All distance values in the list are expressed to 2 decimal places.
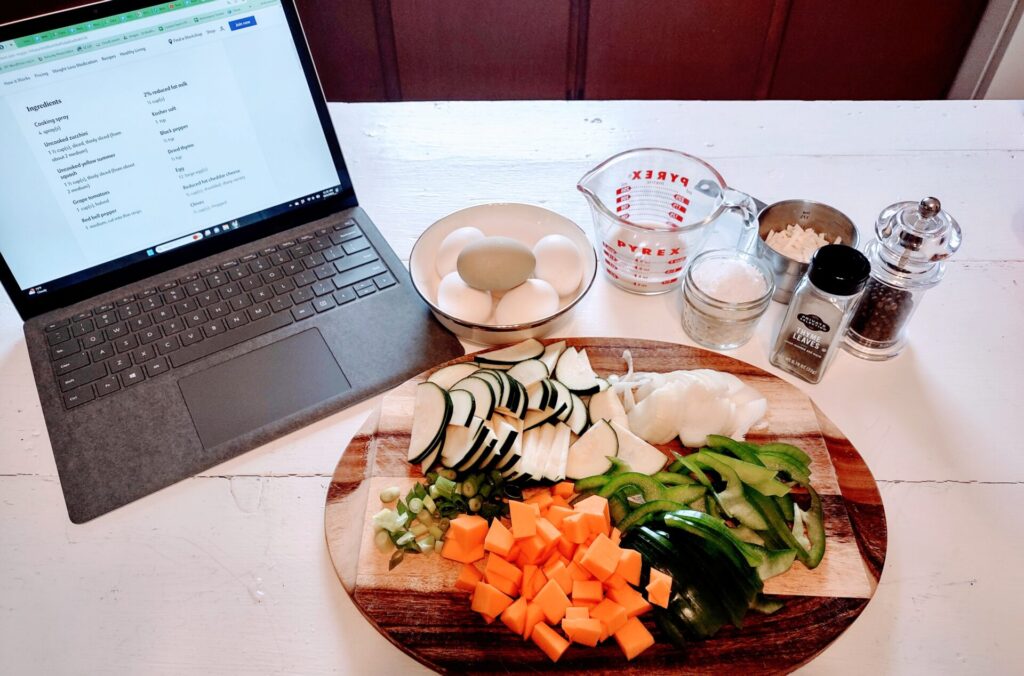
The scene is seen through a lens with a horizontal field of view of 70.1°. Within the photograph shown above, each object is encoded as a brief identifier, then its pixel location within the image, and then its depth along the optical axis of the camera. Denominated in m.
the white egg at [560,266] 1.16
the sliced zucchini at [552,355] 1.11
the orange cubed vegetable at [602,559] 0.86
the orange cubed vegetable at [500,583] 0.88
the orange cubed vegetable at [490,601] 0.86
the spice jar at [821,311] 1.00
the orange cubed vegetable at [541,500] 0.95
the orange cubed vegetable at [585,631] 0.83
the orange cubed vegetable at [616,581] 0.87
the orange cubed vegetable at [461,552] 0.92
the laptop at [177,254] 1.07
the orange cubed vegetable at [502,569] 0.88
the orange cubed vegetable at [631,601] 0.85
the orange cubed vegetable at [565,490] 0.99
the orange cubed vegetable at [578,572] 0.88
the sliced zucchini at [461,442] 0.98
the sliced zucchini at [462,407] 1.00
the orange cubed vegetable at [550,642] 0.83
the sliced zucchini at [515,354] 1.11
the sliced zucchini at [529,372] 1.07
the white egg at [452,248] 1.20
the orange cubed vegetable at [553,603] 0.86
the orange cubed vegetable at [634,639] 0.83
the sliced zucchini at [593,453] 1.01
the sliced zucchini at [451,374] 1.09
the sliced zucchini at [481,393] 1.02
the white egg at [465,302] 1.12
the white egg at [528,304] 1.12
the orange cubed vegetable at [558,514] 0.92
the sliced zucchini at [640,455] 1.01
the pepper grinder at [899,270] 1.04
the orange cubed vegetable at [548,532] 0.89
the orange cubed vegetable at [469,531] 0.91
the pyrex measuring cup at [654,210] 1.18
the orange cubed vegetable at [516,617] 0.85
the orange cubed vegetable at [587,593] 0.86
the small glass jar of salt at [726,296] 1.12
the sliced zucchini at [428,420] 1.01
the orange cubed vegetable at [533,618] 0.85
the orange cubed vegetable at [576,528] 0.89
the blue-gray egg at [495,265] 1.12
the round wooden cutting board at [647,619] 0.85
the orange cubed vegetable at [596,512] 0.91
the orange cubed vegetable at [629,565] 0.86
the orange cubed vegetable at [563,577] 0.88
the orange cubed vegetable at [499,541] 0.89
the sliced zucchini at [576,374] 1.07
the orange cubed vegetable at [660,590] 0.85
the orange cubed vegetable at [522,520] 0.90
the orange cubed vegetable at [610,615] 0.84
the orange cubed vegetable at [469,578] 0.89
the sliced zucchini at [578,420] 1.05
